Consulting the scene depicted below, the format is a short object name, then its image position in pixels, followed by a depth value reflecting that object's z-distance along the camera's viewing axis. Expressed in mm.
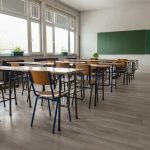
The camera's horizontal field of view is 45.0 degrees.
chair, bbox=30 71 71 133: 2303
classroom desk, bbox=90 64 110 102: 3734
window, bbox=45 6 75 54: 8625
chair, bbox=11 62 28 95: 4144
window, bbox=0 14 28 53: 6223
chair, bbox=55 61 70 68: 4174
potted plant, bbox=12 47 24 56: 6303
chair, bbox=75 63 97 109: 3506
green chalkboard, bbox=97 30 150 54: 9355
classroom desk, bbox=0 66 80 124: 2386
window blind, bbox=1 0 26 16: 6227
